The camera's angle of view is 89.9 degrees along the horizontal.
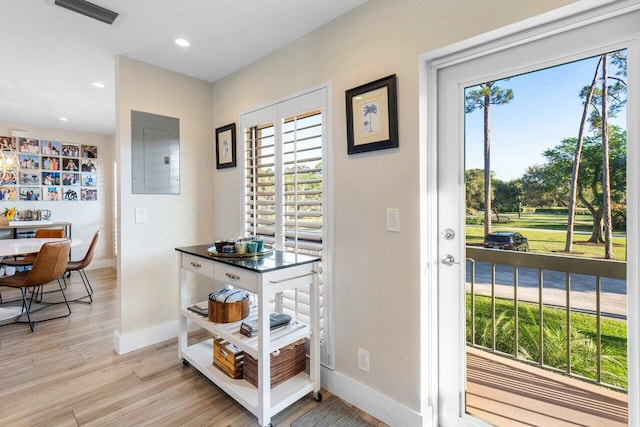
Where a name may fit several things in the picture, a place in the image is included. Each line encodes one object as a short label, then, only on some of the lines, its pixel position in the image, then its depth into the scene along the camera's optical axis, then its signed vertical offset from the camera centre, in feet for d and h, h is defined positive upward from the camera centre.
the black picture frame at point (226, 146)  9.43 +1.97
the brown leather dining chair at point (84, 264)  12.91 -2.13
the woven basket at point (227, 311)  6.82 -2.15
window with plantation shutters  7.00 +0.70
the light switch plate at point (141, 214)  8.82 -0.07
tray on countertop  6.68 -0.92
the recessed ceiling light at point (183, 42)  7.63 +4.08
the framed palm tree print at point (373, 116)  5.69 +1.75
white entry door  4.63 +0.87
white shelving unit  5.67 -2.42
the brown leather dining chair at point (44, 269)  10.21 -1.89
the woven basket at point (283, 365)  6.34 -3.15
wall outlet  6.24 -2.94
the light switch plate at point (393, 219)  5.73 -0.17
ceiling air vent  6.13 +4.02
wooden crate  6.62 -3.13
